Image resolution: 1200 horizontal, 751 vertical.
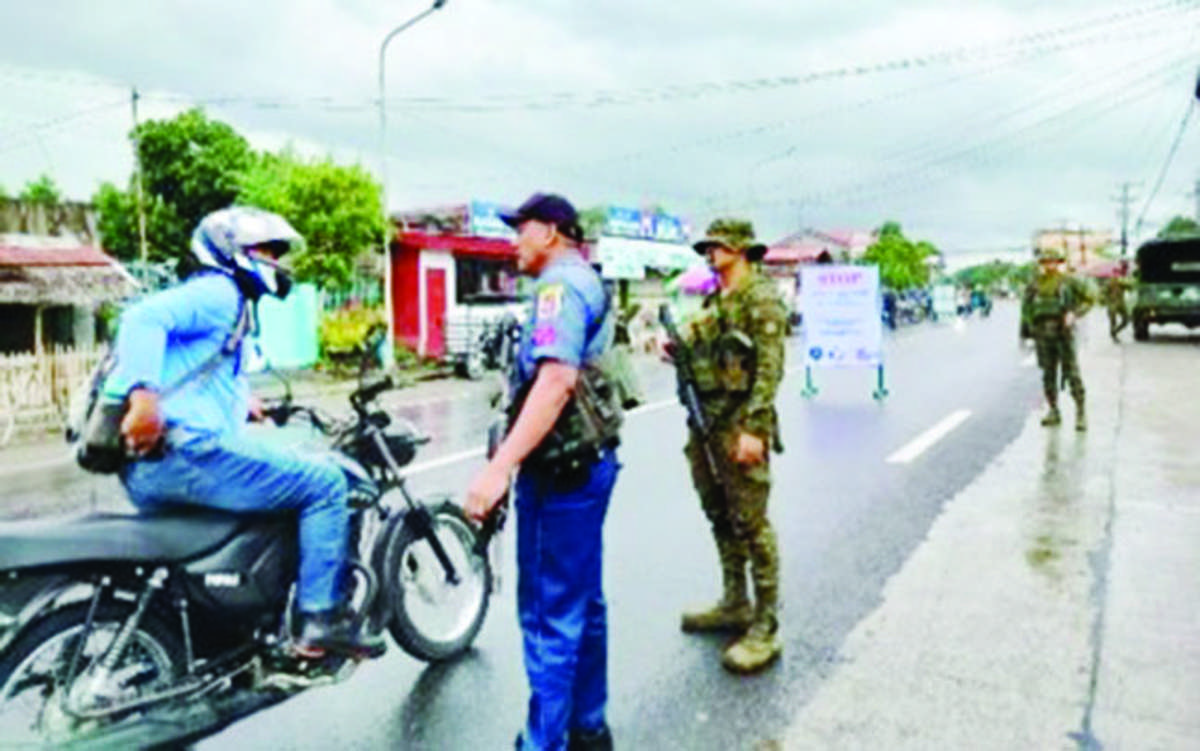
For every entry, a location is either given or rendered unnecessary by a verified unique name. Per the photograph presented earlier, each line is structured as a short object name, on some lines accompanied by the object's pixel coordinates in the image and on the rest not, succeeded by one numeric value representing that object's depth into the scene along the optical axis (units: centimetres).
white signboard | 1595
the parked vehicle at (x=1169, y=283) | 2611
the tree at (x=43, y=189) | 3734
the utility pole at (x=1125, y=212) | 9415
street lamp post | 2081
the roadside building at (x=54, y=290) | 1709
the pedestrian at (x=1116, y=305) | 2895
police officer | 331
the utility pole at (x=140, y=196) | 2203
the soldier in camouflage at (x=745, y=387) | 470
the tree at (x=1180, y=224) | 8862
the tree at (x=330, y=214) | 2241
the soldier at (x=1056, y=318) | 1151
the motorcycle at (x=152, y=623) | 322
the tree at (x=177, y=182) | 3478
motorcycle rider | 337
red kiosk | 2480
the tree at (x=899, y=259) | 7726
